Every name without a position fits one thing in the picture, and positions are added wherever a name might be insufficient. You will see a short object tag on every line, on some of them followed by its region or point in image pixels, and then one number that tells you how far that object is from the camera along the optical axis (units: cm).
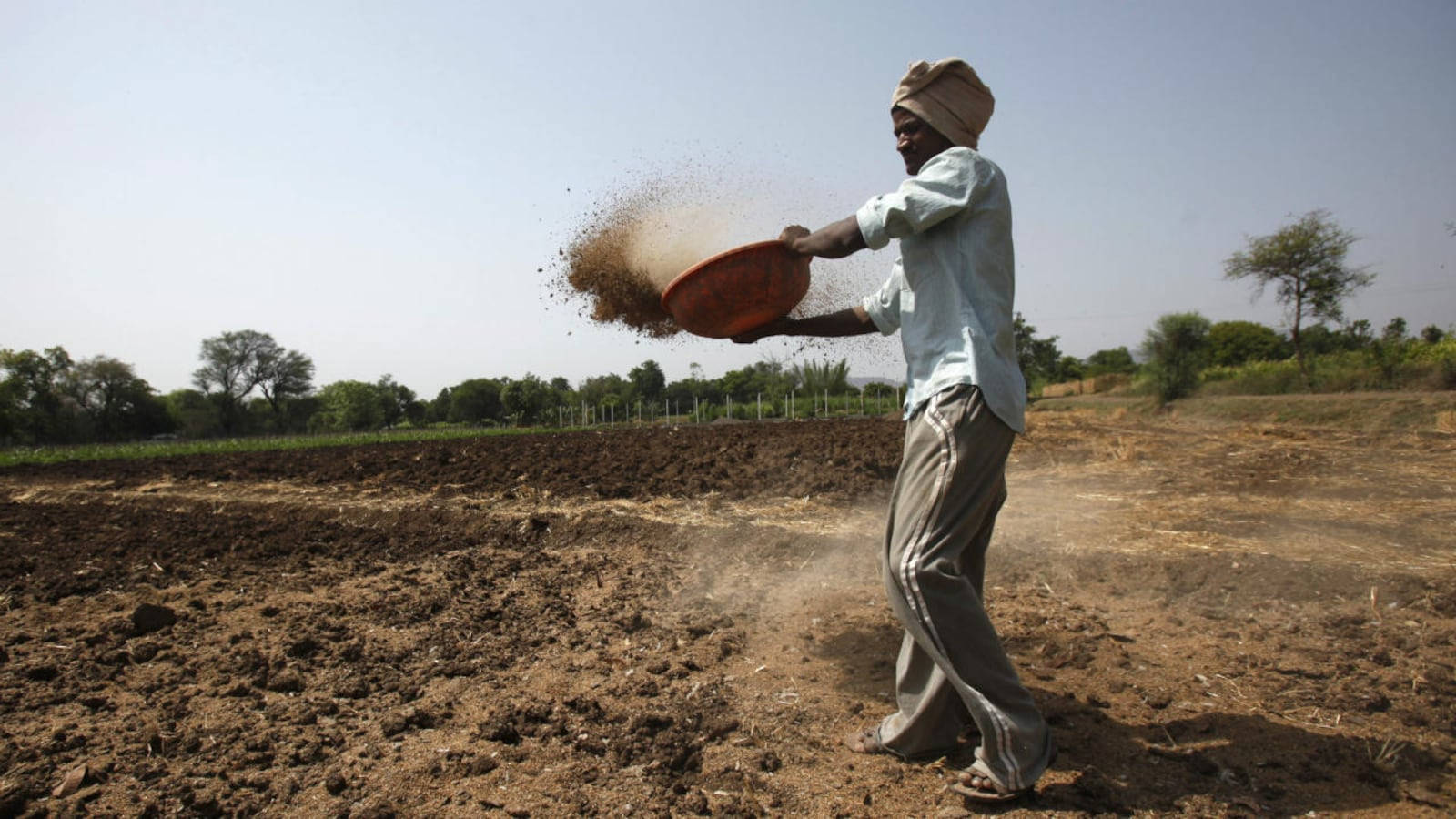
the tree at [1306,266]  2433
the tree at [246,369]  7462
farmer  181
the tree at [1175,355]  2536
